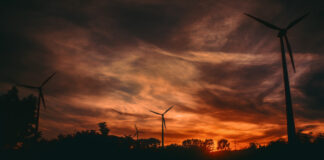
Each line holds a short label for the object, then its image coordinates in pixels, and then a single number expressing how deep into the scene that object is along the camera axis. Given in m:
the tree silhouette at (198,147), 76.82
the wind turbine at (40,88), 76.90
